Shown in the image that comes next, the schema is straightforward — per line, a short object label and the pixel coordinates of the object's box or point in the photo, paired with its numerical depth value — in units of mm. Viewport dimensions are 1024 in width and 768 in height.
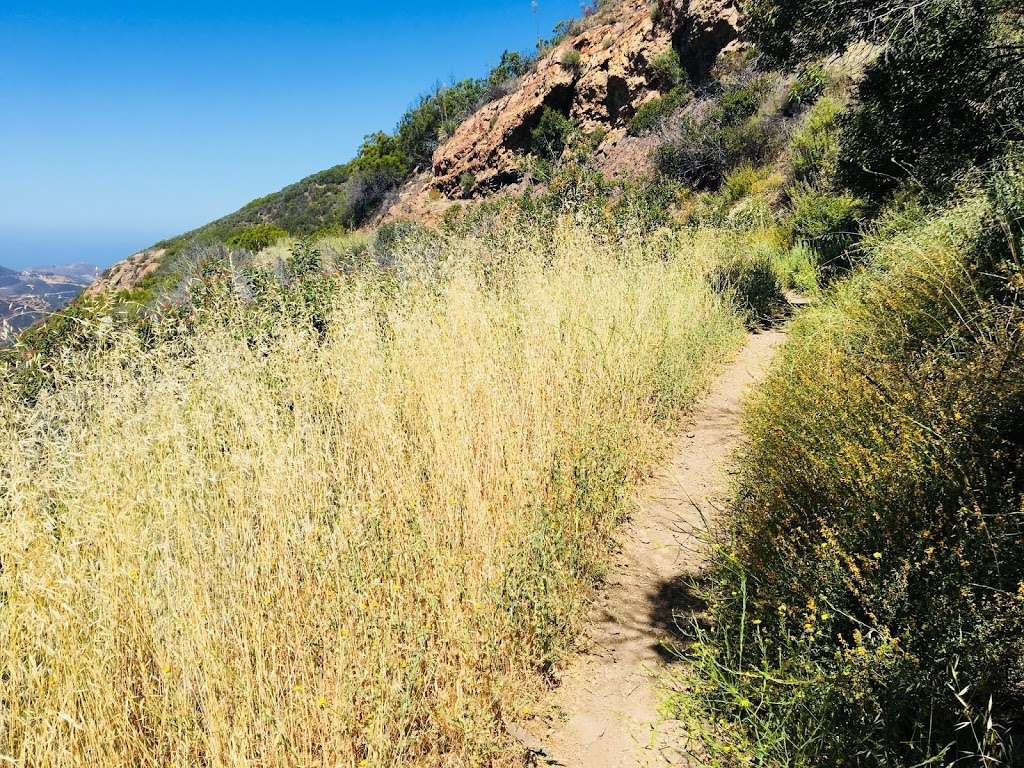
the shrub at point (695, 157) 13922
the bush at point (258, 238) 19594
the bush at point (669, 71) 16953
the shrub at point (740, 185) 12395
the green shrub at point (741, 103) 13945
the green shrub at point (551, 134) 19234
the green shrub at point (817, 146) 9898
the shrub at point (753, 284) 7263
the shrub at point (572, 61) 20016
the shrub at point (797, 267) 7858
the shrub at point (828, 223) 7627
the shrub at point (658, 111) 16328
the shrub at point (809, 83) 6489
